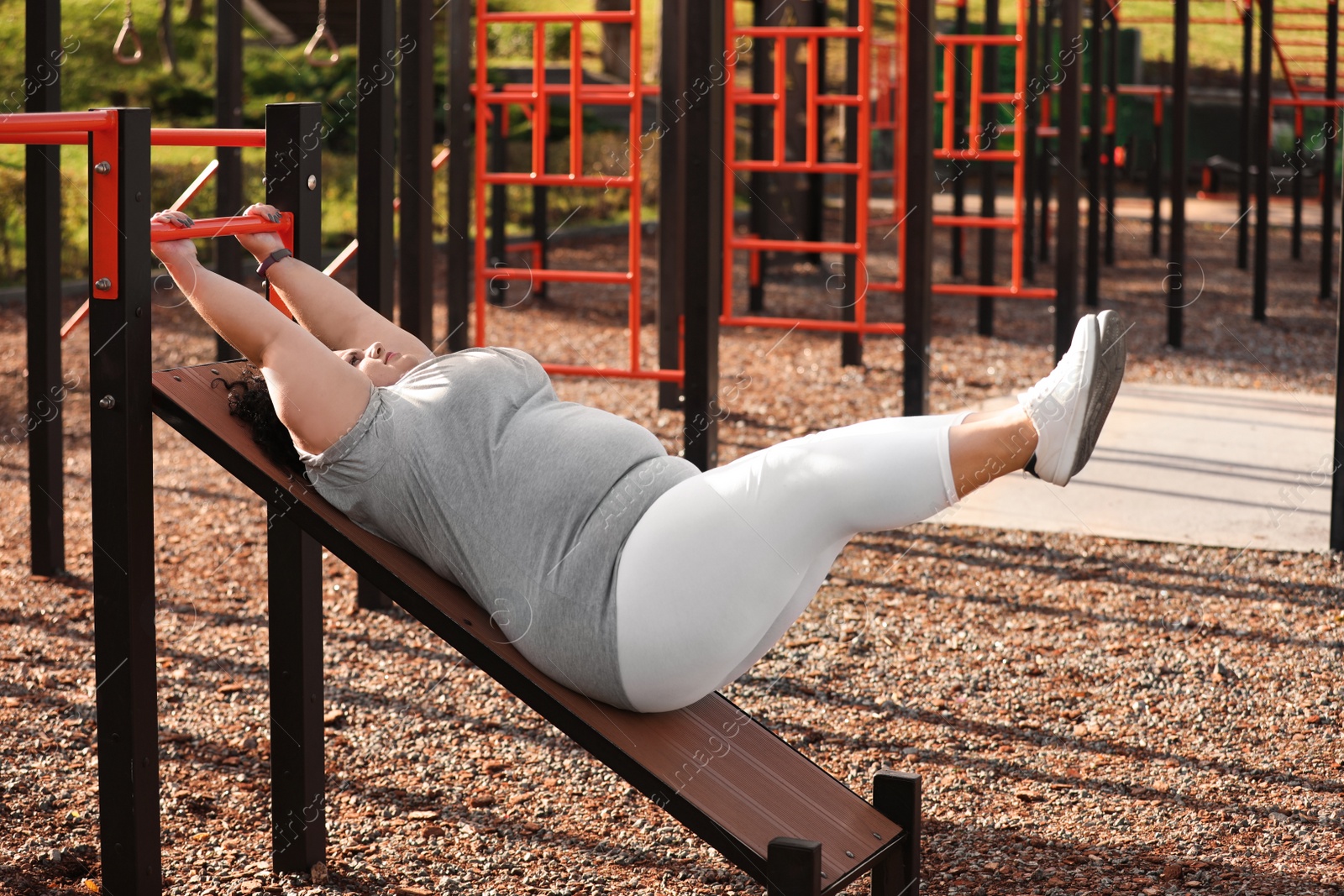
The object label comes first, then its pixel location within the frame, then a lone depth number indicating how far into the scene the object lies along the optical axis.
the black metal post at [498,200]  8.88
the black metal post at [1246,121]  9.01
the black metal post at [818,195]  9.79
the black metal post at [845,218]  7.73
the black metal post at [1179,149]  7.50
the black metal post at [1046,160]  9.46
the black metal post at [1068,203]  6.73
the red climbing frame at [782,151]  6.17
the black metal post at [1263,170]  8.59
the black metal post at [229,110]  5.67
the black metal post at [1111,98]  10.40
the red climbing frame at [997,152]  6.69
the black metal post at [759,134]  9.04
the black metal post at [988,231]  8.32
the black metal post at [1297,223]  10.90
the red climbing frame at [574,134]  5.77
